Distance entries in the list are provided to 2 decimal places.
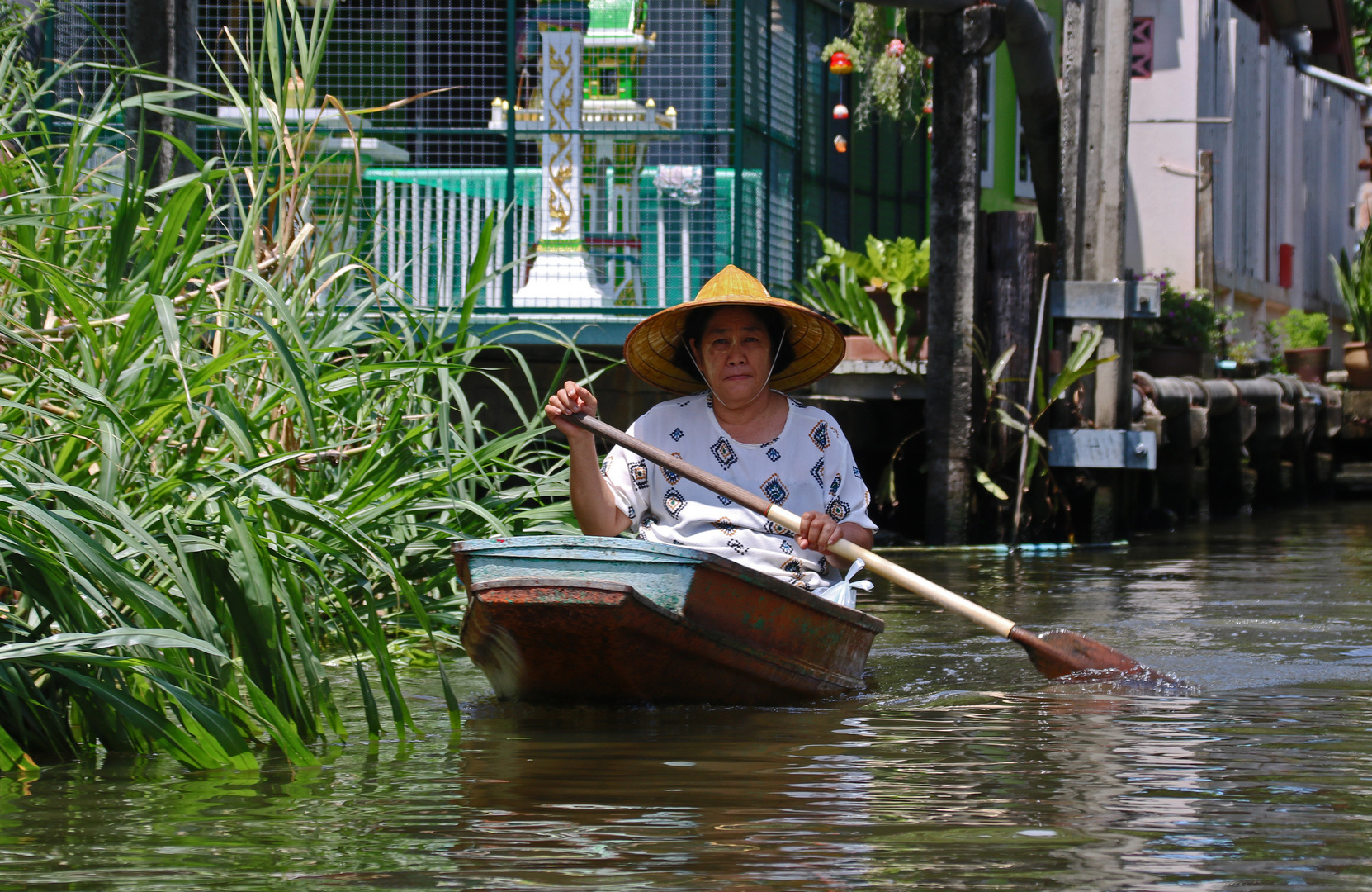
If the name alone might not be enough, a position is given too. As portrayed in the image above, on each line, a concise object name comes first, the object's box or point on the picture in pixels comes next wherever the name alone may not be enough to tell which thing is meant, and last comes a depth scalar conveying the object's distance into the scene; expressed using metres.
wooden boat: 7.85
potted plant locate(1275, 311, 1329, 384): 35.72
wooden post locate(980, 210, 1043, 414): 18.98
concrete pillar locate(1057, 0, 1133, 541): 20.12
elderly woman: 9.65
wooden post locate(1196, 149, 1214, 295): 34.34
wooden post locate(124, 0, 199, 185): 12.16
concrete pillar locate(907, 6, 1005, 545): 18.61
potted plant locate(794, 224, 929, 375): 19.41
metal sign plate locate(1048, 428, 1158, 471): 19.53
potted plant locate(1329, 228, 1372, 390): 35.81
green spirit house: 18.22
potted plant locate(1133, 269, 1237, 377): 26.08
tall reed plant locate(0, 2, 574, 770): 6.78
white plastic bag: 9.68
